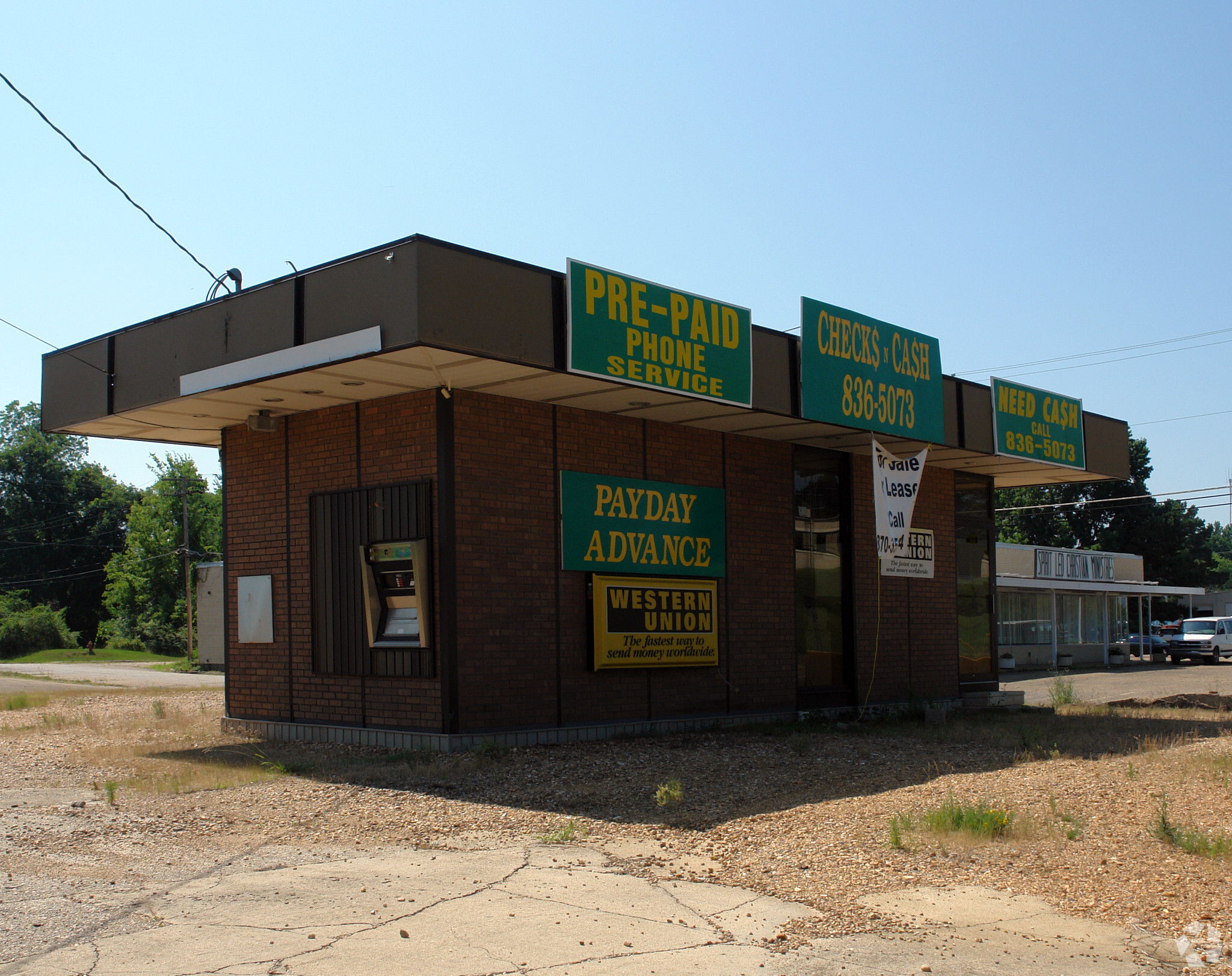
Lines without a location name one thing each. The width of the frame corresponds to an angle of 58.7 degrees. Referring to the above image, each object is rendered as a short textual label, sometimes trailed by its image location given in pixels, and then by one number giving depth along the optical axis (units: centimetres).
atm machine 1235
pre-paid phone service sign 1160
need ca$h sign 1823
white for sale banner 1568
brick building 1117
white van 4550
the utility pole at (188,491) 4438
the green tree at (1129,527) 6706
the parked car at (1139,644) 4372
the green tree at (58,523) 8394
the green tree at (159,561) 6291
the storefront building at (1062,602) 3725
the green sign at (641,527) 1369
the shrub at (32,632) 5841
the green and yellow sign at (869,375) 1451
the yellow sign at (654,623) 1380
